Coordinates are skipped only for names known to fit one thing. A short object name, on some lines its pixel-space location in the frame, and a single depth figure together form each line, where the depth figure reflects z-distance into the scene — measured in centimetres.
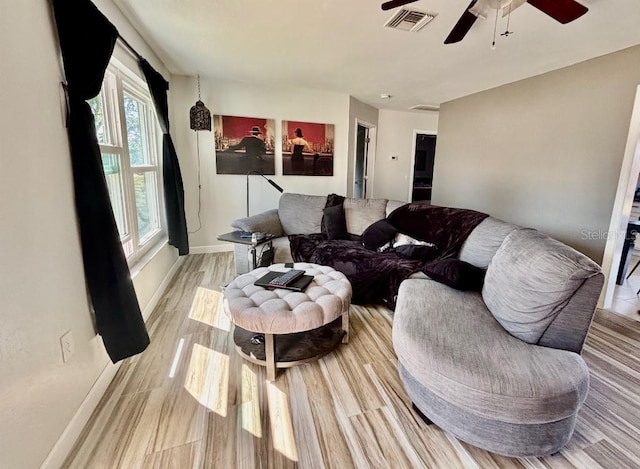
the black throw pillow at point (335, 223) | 344
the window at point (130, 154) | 224
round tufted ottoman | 171
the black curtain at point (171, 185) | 313
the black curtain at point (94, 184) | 148
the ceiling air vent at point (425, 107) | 542
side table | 297
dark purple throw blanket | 260
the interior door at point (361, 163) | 590
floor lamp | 432
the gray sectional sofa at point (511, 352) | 122
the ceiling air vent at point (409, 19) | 214
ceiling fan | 162
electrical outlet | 136
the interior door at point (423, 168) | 719
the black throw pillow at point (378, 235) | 301
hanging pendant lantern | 383
